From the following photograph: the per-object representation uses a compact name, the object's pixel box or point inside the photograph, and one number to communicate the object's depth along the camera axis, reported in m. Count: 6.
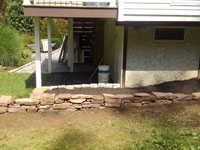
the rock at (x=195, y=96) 5.33
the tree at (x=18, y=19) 16.69
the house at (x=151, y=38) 5.32
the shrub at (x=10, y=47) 9.18
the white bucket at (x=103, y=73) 6.62
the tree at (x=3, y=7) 19.22
